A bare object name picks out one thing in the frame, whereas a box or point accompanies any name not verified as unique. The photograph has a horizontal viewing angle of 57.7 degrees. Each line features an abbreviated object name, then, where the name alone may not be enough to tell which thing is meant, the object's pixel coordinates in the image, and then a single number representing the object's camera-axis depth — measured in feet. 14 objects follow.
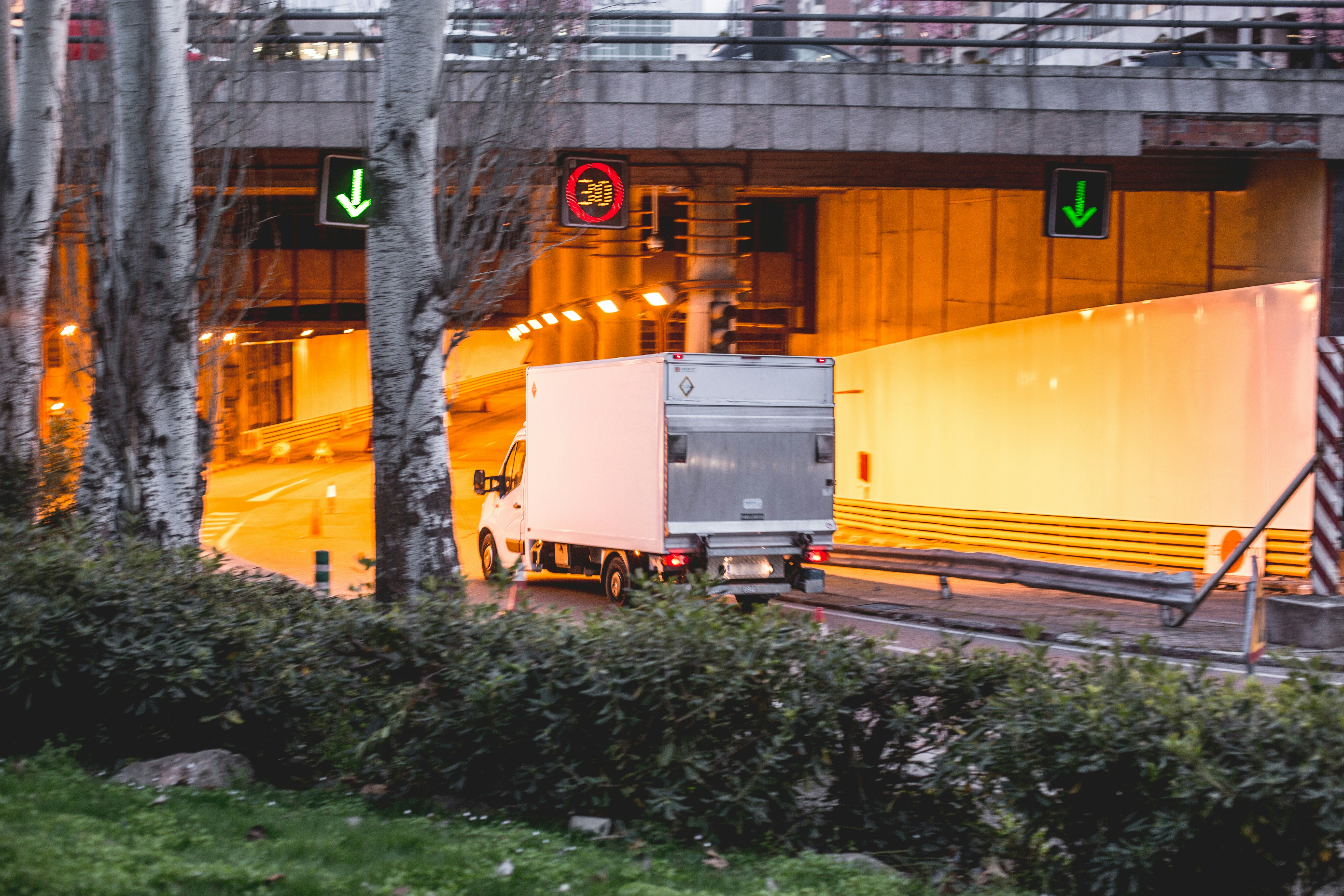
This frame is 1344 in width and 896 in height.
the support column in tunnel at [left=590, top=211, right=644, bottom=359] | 80.48
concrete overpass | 53.93
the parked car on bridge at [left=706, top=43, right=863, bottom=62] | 58.75
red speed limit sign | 55.21
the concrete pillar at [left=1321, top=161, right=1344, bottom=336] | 51.52
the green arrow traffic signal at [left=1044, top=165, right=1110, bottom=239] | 54.65
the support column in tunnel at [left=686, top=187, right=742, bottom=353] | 63.77
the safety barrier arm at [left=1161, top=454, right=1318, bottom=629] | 39.24
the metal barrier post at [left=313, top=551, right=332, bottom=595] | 43.45
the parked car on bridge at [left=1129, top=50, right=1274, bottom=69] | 58.90
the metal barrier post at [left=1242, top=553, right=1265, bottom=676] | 34.19
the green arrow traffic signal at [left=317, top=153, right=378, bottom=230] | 42.19
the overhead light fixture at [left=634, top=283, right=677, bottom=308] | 69.21
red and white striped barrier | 41.29
